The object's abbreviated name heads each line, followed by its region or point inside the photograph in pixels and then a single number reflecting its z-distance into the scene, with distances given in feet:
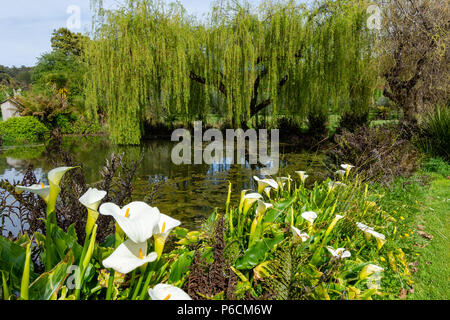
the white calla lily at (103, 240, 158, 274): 3.38
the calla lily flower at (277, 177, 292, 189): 8.96
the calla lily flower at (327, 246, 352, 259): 5.35
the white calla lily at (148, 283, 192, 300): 3.34
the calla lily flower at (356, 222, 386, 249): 6.25
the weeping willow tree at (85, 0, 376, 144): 28.37
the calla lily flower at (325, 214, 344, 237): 6.23
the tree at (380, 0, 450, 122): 21.76
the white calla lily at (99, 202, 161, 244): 3.56
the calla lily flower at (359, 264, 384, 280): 5.79
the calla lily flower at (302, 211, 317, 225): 6.34
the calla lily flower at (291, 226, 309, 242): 5.52
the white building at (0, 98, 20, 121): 61.11
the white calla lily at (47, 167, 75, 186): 4.13
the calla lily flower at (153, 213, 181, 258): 3.95
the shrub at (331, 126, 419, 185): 13.71
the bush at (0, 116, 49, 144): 37.91
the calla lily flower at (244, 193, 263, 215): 6.05
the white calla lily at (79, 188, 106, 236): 4.14
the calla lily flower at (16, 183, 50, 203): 4.09
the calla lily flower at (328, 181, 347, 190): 8.90
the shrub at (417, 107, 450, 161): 20.67
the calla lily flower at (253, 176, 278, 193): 6.89
